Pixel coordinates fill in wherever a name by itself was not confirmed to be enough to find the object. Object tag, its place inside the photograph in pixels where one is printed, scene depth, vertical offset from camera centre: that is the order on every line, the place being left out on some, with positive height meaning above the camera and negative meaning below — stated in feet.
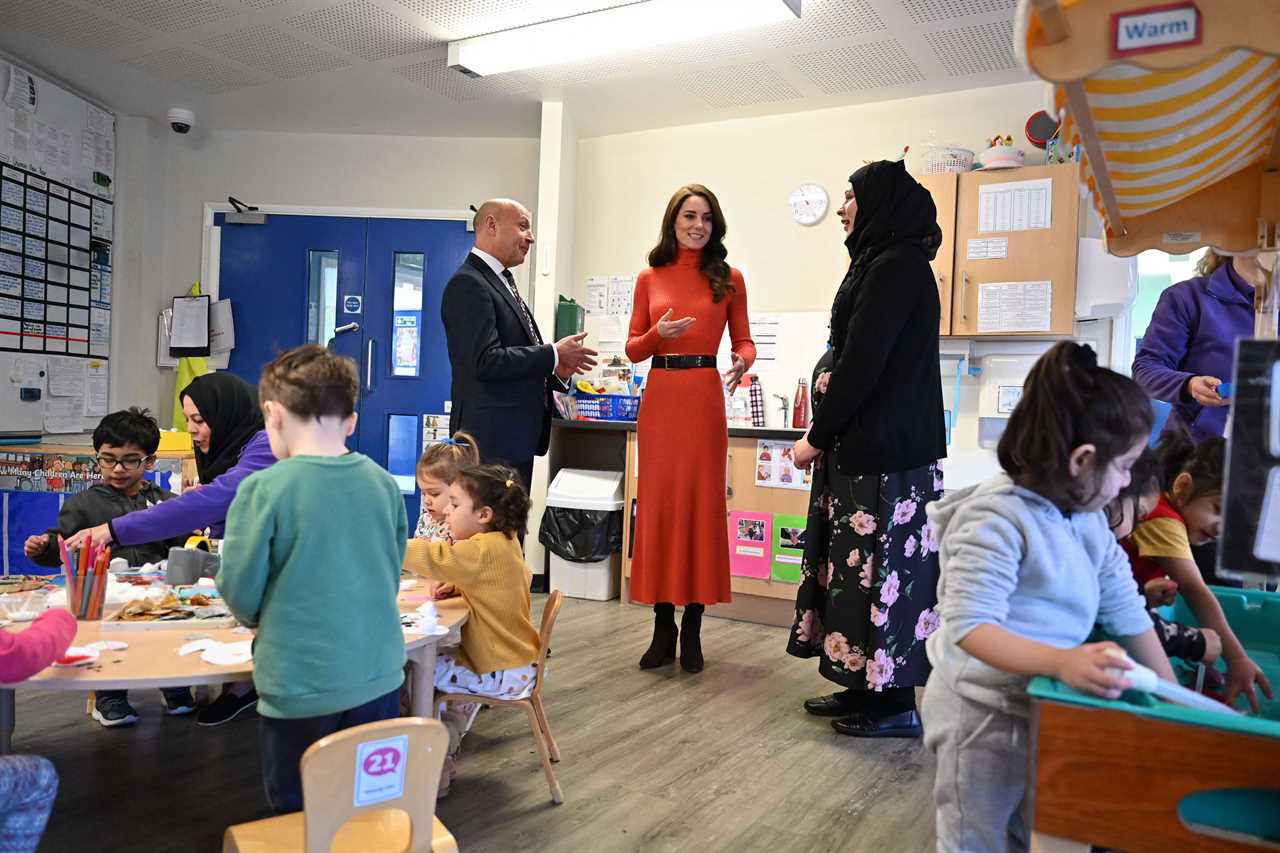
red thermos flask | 15.19 +0.05
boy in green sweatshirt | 4.67 -0.94
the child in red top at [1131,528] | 4.58 -0.59
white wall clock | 15.66 +3.52
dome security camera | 17.19 +4.95
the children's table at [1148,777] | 2.76 -1.09
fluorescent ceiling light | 12.17 +5.20
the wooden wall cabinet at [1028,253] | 13.10 +2.40
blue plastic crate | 15.52 -0.08
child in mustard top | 6.75 -1.37
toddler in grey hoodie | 3.84 -0.65
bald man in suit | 9.26 +0.45
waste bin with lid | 15.07 -2.21
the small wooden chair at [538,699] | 6.92 -2.28
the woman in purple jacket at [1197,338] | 7.91 +0.79
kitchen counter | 13.70 -0.37
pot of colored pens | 5.61 -1.21
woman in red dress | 10.57 -0.23
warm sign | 2.76 +1.19
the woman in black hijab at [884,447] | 8.30 -0.30
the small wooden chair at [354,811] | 3.84 -1.81
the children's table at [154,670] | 4.49 -1.46
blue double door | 18.08 +1.74
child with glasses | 8.41 -1.05
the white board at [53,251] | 14.78 +2.18
